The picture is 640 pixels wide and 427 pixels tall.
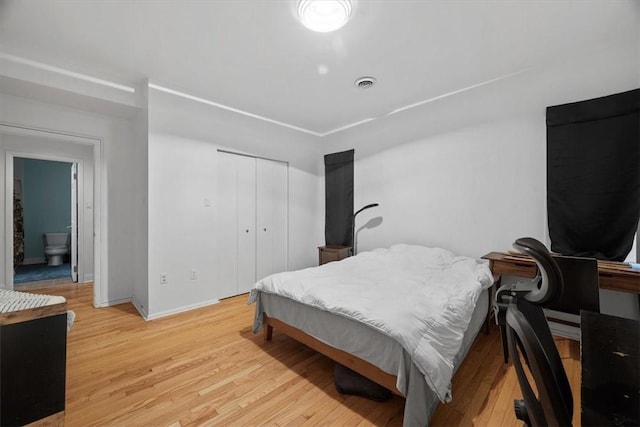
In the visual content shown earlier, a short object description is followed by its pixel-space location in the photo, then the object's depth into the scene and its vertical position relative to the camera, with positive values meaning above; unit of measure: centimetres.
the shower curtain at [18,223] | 469 -22
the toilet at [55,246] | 500 -72
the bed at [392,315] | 131 -67
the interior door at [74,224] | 390 -20
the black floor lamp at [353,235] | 395 -36
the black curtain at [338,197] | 406 +25
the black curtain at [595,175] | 203 +32
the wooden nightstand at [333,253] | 374 -62
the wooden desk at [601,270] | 175 -46
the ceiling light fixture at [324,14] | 167 +138
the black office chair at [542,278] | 62 -17
